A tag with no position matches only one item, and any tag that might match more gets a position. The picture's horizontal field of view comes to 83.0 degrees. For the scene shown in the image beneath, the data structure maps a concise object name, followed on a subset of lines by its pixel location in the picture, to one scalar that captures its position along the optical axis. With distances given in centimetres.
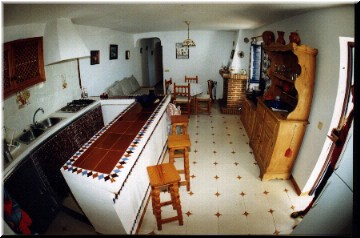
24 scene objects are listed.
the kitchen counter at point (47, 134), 254
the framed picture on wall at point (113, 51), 687
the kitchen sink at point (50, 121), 400
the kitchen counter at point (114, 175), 237
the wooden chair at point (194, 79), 853
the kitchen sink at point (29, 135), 342
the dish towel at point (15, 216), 206
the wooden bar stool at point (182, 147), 341
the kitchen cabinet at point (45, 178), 262
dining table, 707
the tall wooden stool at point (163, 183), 263
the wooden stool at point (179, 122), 405
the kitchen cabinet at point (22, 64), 296
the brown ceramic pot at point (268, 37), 465
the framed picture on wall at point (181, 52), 875
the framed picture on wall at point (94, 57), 563
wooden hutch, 329
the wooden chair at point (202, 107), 722
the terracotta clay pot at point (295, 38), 346
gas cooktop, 455
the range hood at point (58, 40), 365
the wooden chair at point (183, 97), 685
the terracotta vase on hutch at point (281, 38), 407
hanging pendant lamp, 611
